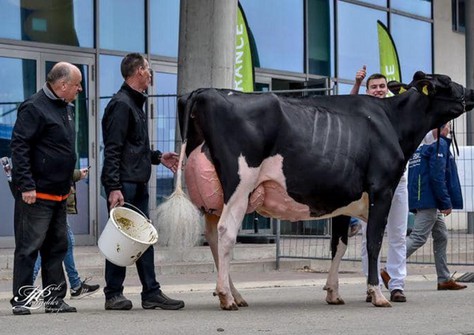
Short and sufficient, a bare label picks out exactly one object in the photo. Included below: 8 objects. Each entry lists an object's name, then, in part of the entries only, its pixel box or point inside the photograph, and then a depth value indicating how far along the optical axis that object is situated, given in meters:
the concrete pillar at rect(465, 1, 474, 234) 23.16
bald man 9.68
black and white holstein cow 10.17
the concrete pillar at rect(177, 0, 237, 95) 17.12
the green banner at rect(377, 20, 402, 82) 22.81
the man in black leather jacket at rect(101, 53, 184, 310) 9.98
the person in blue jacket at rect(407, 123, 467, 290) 12.75
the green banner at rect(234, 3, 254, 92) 18.98
